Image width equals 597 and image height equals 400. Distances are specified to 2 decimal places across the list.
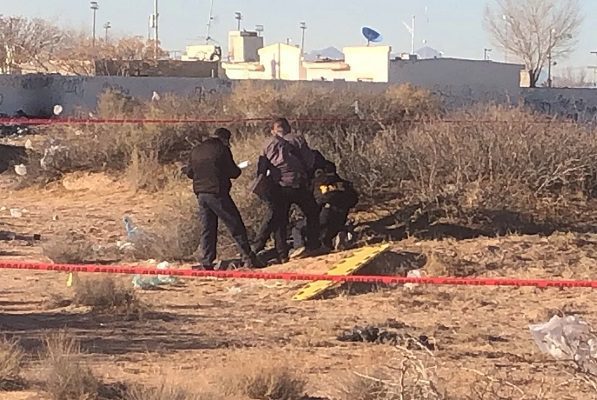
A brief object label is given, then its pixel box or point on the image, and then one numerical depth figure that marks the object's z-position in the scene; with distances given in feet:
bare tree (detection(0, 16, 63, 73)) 212.70
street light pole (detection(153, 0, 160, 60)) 232.78
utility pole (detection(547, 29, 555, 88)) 238.07
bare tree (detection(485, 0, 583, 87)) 237.25
